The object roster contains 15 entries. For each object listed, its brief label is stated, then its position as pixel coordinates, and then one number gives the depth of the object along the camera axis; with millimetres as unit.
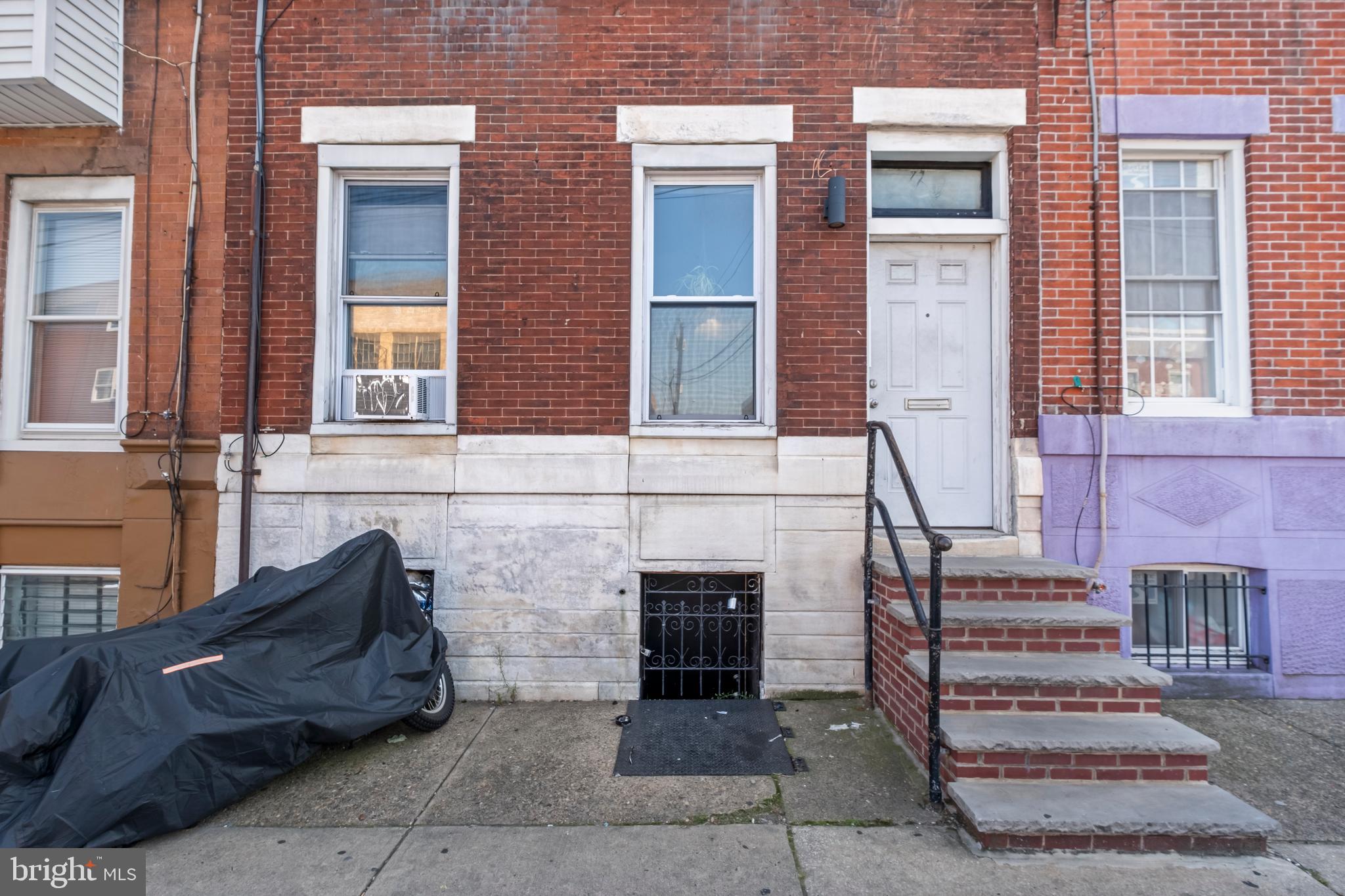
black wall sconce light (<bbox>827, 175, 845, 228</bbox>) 4922
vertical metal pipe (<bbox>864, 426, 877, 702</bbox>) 4719
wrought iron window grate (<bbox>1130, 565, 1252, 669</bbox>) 5039
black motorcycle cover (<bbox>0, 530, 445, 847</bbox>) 2982
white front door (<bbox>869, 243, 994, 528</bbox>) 5230
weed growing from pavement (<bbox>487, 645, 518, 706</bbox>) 4895
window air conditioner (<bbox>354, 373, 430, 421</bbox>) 5051
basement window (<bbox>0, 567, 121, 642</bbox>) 5340
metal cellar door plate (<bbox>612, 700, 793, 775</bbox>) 3916
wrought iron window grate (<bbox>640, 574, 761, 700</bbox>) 5000
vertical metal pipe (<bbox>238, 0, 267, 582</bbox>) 4980
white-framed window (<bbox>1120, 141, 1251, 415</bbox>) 5234
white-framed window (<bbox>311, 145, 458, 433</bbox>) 5160
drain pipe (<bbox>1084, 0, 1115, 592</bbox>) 5043
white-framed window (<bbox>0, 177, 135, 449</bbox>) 5340
